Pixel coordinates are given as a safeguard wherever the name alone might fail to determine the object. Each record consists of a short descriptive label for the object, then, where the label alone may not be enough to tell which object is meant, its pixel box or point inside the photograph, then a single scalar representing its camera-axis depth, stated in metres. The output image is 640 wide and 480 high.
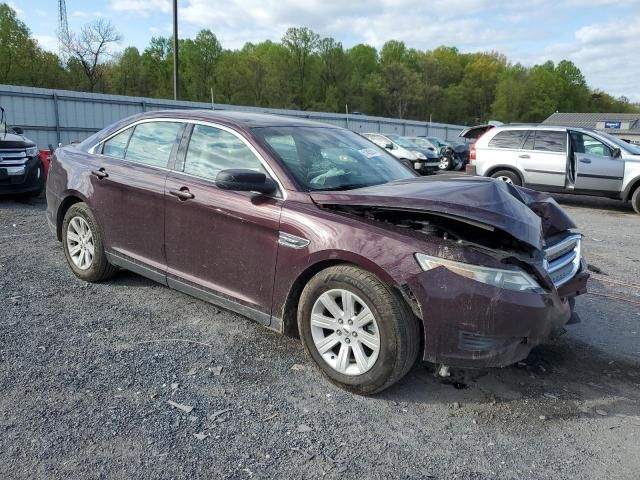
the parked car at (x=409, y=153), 19.42
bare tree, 47.28
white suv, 11.27
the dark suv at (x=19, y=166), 8.91
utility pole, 22.70
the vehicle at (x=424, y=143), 21.95
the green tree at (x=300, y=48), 71.75
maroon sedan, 2.93
